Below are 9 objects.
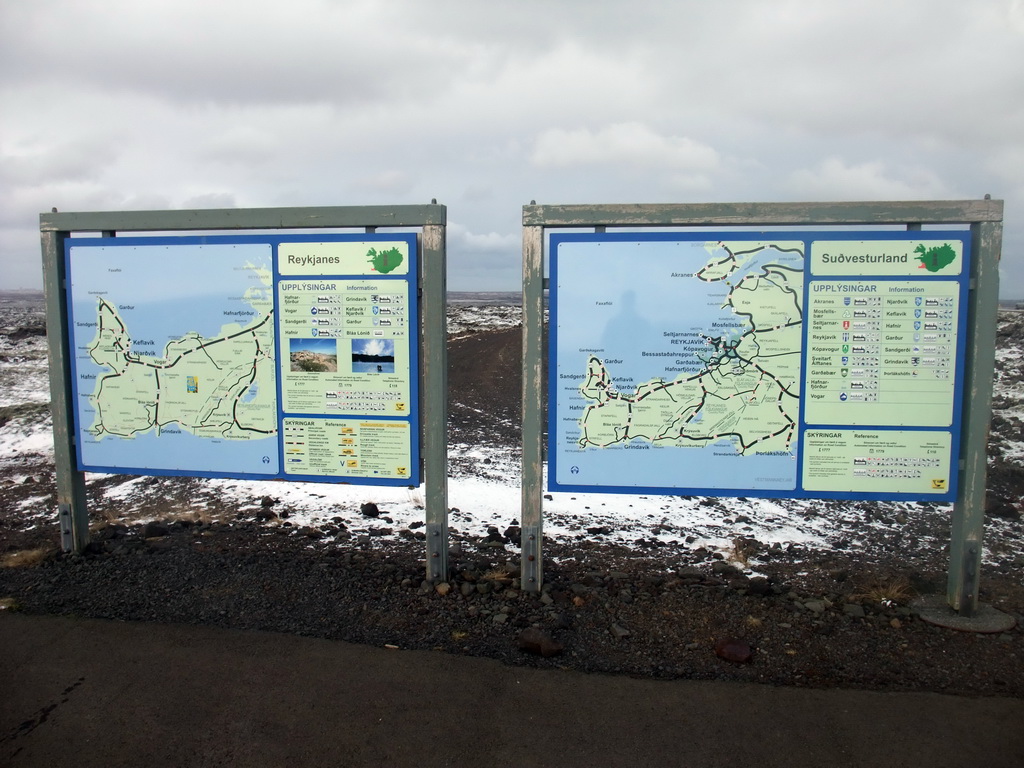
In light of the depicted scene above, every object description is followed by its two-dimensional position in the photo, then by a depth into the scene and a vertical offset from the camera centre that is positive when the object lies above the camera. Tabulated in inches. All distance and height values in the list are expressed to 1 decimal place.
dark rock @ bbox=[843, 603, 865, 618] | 178.1 -70.5
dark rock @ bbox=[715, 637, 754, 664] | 156.1 -71.0
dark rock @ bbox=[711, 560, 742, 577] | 210.5 -71.2
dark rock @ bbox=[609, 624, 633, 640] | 166.9 -71.2
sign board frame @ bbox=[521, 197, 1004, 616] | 173.2 +17.6
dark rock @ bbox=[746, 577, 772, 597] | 191.6 -69.4
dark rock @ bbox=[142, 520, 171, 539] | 240.1 -68.7
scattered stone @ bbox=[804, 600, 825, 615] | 180.2 -70.4
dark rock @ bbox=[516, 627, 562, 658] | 157.2 -70.1
